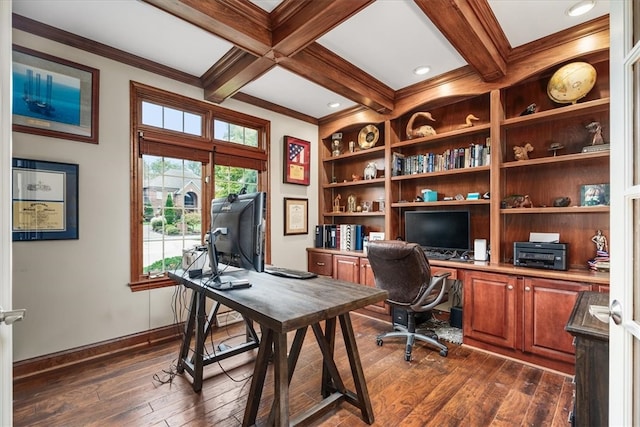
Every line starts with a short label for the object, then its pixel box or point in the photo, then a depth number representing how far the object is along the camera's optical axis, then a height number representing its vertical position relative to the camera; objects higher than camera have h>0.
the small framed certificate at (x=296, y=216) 3.97 -0.04
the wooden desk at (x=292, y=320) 1.34 -0.48
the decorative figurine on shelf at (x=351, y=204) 4.22 +0.14
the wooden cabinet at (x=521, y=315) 2.19 -0.84
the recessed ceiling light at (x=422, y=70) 2.88 +1.44
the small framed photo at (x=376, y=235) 3.77 -0.29
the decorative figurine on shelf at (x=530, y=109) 2.64 +0.95
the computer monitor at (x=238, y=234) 1.71 -0.12
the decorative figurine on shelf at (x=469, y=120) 3.01 +0.97
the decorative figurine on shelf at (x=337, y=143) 4.30 +1.04
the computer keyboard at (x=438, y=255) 3.04 -0.45
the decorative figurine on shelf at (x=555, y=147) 2.55 +0.59
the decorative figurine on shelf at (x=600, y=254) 2.27 -0.33
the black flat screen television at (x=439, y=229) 3.04 -0.18
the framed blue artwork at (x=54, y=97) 2.17 +0.93
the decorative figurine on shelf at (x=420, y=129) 3.31 +0.97
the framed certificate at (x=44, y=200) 2.16 +0.10
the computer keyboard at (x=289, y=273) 2.02 -0.43
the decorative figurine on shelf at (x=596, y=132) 2.35 +0.67
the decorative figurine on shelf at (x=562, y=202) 2.49 +0.10
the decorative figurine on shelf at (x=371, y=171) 3.88 +0.57
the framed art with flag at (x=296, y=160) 3.93 +0.74
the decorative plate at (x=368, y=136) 3.88 +1.04
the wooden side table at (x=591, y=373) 1.04 -0.59
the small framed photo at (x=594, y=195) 2.35 +0.15
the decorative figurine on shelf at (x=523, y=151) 2.71 +0.58
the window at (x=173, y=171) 2.74 +0.45
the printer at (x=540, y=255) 2.34 -0.35
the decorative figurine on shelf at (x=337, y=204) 4.39 +0.14
